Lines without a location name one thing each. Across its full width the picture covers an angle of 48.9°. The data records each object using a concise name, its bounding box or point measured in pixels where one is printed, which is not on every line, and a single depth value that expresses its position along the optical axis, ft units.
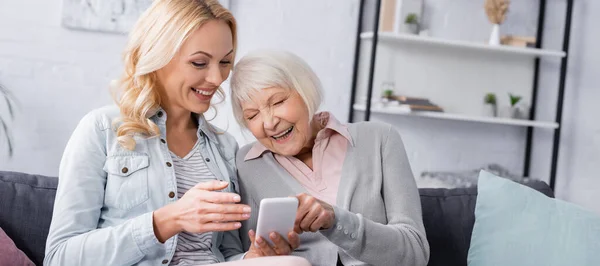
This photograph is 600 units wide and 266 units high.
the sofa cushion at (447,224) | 6.81
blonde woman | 4.90
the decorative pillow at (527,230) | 6.14
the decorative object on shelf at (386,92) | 11.27
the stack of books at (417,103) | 11.31
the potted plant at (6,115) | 9.53
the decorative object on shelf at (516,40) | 12.03
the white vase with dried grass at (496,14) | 11.76
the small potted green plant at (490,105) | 12.31
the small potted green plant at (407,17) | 11.42
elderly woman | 5.79
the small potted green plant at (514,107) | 12.30
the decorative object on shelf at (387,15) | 11.36
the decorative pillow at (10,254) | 5.22
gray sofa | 5.75
